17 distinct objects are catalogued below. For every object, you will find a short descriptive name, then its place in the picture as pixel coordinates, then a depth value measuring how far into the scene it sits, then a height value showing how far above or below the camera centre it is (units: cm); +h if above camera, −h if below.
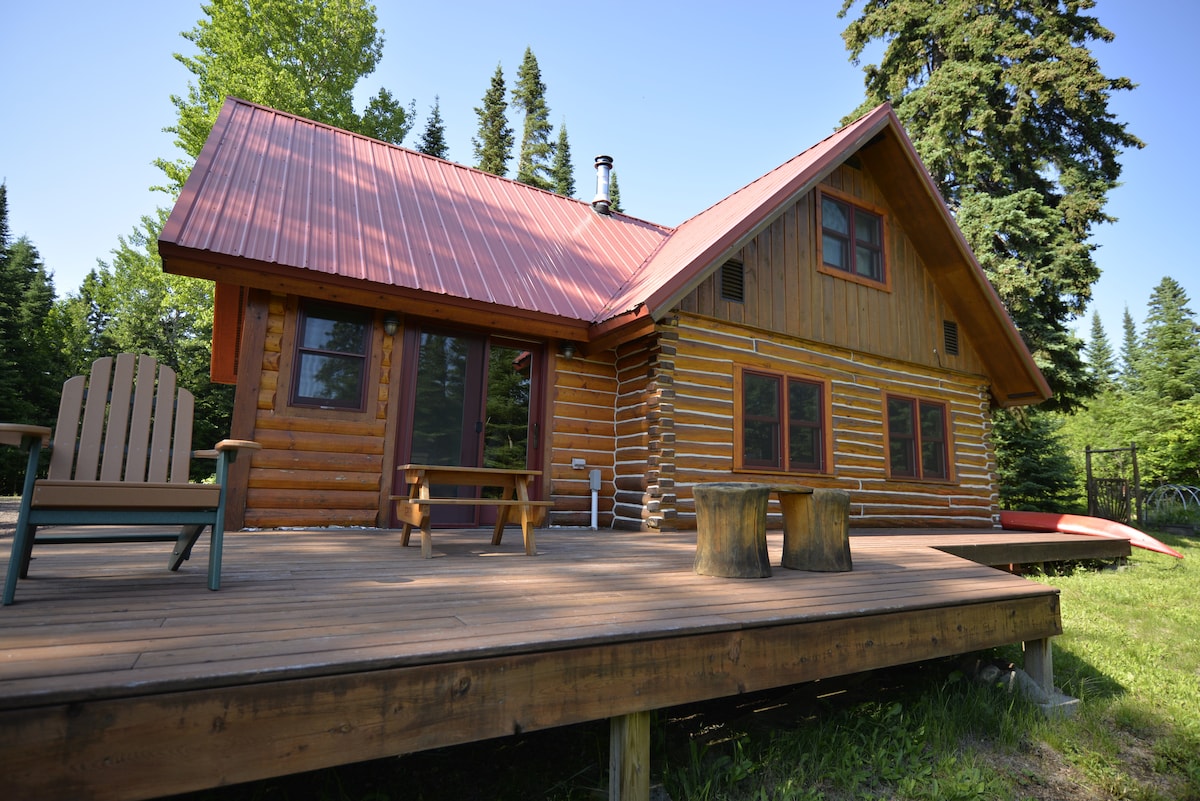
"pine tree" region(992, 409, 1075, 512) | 1633 +35
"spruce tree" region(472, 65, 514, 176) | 2753 +1532
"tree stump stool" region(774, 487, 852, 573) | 390 -38
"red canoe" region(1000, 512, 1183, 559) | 830 -71
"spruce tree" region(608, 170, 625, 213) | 3154 +1443
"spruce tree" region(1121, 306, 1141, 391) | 3997 +951
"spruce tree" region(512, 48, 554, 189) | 2714 +1531
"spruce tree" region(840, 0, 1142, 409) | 1338 +812
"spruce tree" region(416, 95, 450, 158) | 2797 +1509
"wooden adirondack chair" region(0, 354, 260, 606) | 247 -6
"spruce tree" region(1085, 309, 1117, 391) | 4341 +977
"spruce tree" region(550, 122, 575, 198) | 2806 +1405
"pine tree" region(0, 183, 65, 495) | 2148 +400
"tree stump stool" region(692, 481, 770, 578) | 349 -36
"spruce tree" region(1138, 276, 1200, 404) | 2740 +639
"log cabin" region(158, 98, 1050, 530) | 599 +161
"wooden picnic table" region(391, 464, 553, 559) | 395 -25
